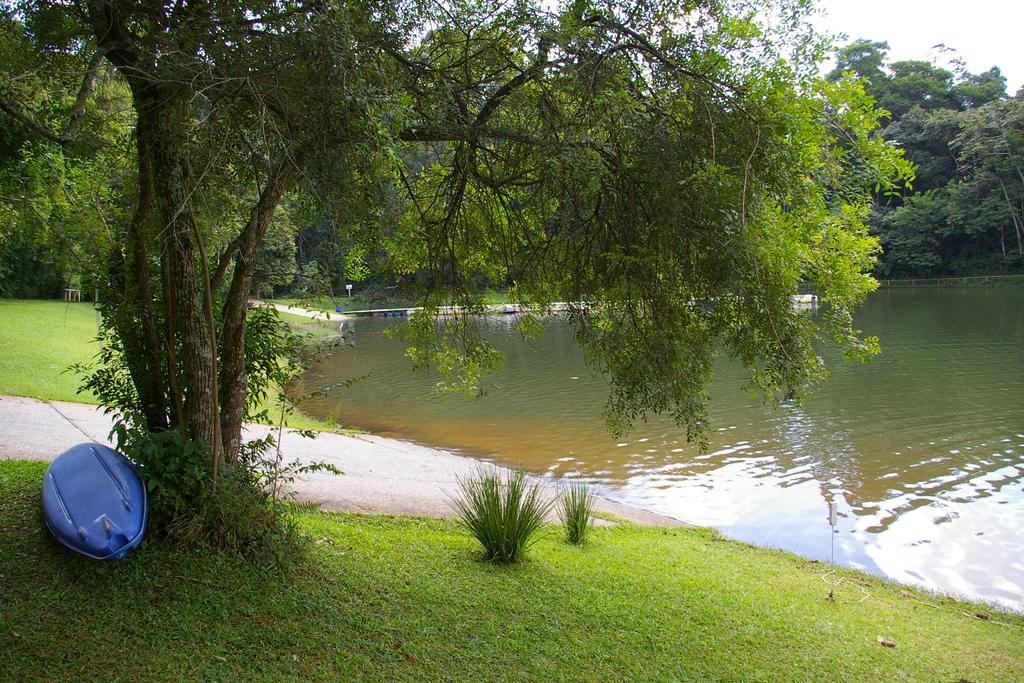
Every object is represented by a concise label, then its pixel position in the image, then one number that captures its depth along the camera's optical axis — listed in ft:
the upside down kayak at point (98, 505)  13.03
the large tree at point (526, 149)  13.55
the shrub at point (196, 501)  13.96
